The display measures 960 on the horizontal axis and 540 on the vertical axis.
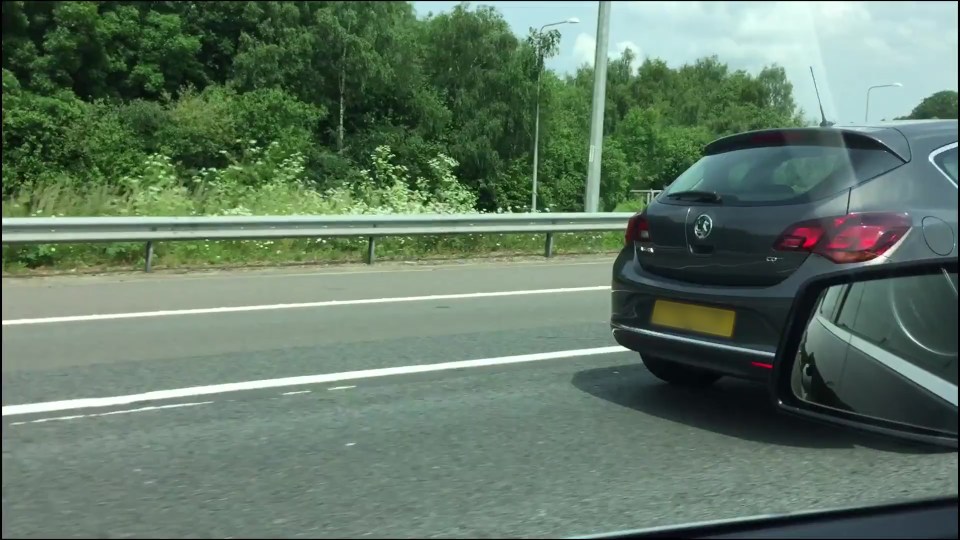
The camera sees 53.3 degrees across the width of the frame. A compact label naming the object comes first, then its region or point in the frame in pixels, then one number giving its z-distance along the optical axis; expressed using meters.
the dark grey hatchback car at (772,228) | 4.61
